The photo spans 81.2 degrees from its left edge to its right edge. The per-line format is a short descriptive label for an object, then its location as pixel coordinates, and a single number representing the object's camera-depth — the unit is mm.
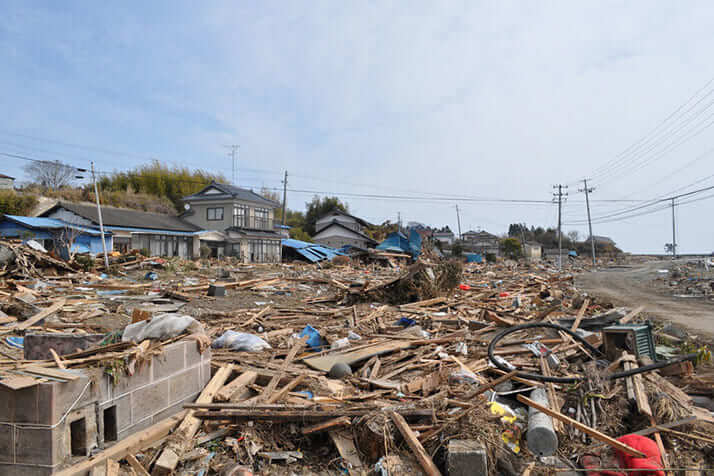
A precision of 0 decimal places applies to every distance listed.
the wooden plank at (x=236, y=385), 4910
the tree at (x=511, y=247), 58550
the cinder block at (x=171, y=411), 4301
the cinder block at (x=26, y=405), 3215
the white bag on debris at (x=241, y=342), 7172
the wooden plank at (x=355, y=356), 6527
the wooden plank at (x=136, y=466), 3580
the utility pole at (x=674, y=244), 52469
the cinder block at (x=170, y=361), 4311
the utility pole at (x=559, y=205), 42744
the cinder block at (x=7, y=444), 3250
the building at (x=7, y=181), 37938
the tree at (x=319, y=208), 59969
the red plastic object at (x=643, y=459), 3838
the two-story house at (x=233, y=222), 34594
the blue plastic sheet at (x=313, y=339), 7977
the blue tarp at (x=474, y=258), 43000
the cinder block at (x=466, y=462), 3770
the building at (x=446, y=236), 79938
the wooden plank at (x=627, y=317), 8133
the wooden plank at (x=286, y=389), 4898
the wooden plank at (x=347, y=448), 4043
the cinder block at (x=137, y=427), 3857
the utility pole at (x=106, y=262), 18897
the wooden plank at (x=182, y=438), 3676
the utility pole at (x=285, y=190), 41497
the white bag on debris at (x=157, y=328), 4793
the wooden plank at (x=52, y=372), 3352
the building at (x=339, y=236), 49062
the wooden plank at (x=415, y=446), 3775
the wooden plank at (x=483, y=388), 4713
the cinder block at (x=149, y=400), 4031
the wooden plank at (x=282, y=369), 5051
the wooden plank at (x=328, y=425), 4277
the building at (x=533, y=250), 61481
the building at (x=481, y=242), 65562
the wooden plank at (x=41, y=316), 8509
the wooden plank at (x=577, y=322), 7908
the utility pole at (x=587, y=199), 48344
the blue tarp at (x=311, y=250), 36734
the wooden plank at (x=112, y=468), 3424
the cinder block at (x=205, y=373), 5105
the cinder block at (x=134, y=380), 3832
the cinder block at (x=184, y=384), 4520
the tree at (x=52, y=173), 43625
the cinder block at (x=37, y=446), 3217
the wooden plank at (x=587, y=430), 3867
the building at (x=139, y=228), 25844
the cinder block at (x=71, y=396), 3240
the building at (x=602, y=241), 85875
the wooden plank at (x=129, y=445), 3342
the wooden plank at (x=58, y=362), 3645
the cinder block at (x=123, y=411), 3816
